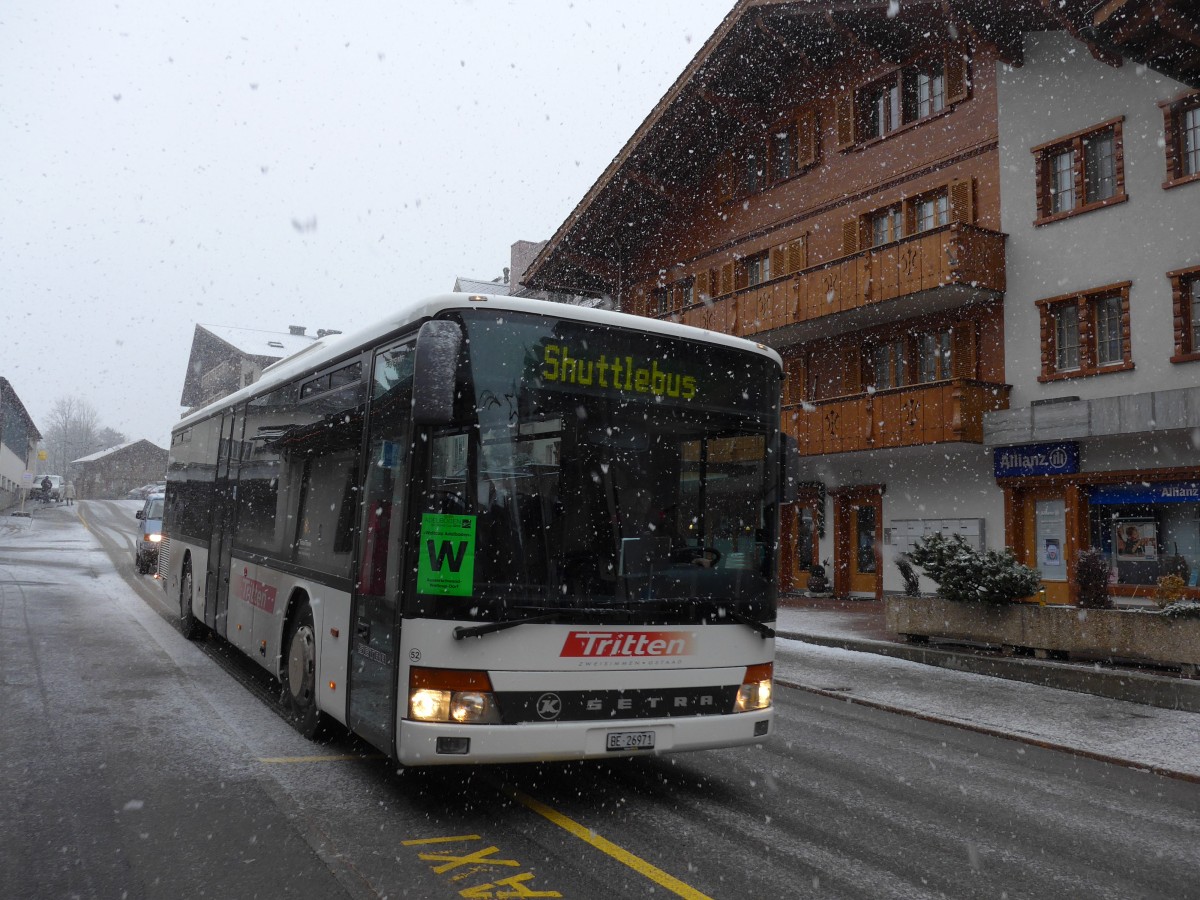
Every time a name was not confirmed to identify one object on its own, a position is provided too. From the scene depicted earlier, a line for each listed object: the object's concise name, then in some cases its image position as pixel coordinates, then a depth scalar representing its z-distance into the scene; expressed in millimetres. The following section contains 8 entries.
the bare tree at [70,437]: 139500
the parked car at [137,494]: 90188
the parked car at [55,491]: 82819
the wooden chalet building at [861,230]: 19016
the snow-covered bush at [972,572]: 12711
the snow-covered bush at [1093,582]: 12023
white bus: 5254
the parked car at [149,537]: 23672
